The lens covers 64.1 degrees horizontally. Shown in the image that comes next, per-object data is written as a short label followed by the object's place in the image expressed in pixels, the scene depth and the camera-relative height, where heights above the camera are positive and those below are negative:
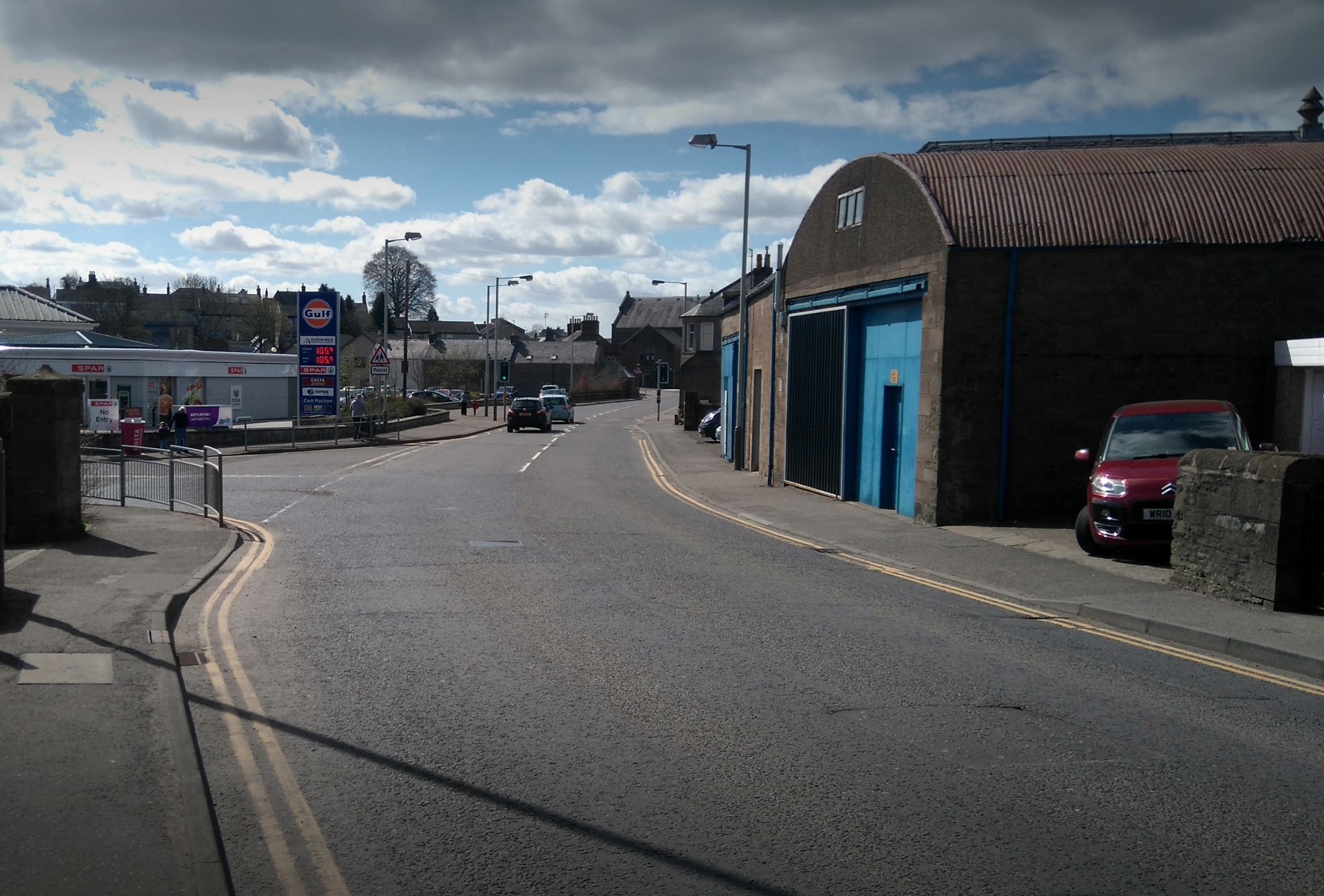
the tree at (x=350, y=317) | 129.62 +8.17
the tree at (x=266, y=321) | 100.12 +5.30
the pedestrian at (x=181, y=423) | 29.08 -1.34
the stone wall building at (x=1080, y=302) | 16.52 +1.57
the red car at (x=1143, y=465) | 12.84 -0.80
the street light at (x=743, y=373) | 29.98 +0.51
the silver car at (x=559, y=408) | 62.19 -1.35
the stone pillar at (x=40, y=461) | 13.00 -1.13
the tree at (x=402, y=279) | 108.44 +10.67
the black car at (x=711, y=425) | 44.39 -1.50
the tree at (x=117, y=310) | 86.69 +5.21
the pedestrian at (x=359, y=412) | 39.12 -1.21
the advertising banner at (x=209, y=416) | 38.69 -1.51
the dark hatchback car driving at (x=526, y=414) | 51.25 -1.49
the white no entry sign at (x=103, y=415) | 33.75 -1.39
